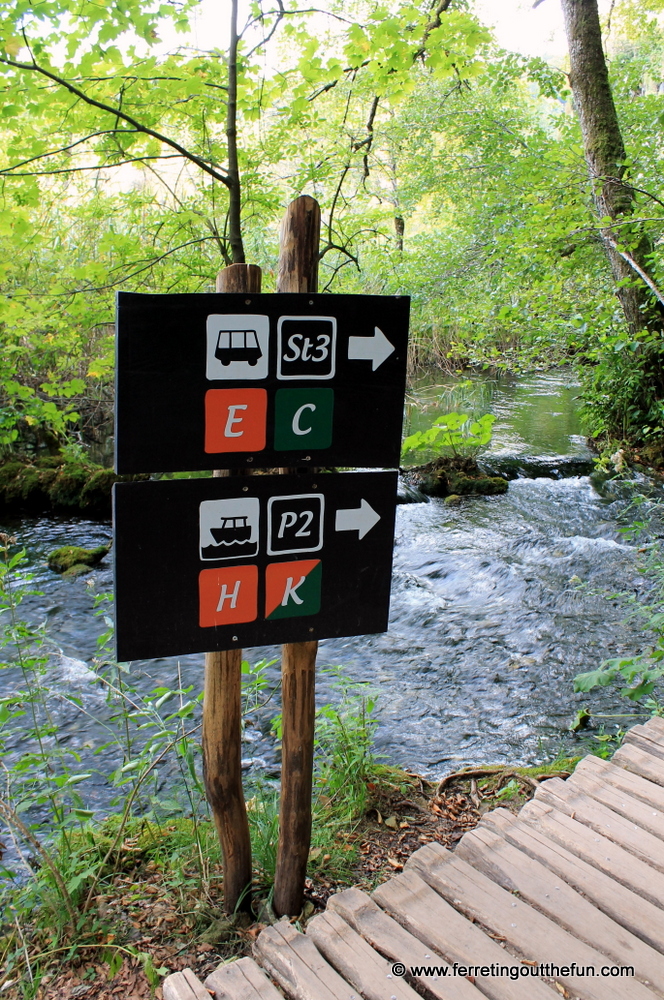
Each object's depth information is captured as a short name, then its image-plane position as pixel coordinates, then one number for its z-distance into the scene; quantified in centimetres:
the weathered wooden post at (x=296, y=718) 203
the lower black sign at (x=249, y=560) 183
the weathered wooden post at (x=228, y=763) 210
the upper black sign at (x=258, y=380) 174
